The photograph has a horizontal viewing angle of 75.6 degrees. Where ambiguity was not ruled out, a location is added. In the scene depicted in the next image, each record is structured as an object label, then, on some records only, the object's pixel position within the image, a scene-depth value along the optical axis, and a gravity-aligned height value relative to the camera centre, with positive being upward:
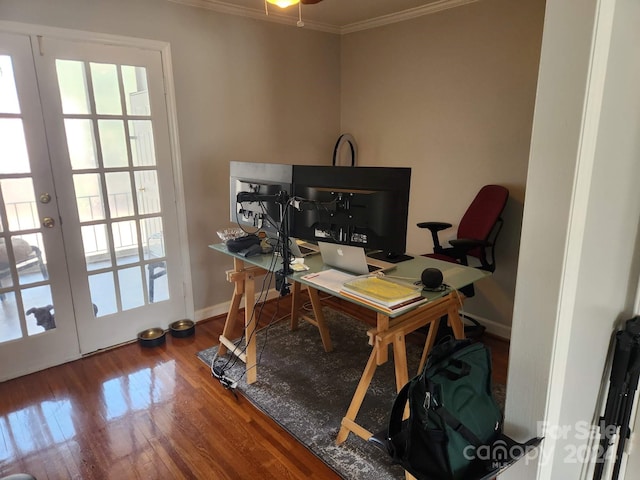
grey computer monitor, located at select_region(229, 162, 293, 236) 2.17 -0.24
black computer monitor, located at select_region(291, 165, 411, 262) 1.85 -0.26
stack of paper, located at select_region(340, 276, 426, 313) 1.73 -0.63
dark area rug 1.99 -1.43
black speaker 1.88 -0.60
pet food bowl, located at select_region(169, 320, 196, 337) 3.19 -1.37
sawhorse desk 1.86 -0.82
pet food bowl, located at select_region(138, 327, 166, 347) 3.03 -1.37
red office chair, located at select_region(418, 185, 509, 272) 2.83 -0.61
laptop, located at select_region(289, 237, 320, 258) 2.32 -0.61
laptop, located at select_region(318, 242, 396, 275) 2.06 -0.57
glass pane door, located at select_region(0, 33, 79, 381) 2.45 -0.54
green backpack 1.26 -0.85
